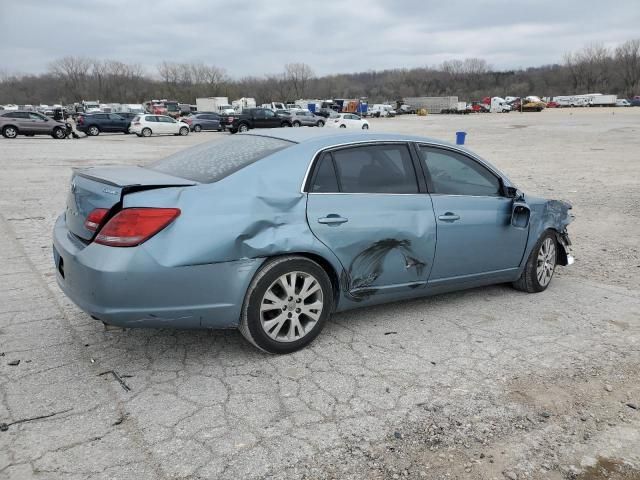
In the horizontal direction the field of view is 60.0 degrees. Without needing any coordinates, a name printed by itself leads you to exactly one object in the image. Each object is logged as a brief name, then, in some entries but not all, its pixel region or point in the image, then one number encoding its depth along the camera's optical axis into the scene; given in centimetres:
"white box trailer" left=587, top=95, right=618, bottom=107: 10144
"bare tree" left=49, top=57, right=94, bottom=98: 13638
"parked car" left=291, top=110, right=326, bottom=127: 4191
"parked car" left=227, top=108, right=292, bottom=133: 3778
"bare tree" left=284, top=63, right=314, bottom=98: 16438
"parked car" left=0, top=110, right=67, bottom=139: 3020
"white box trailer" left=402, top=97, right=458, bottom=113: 8806
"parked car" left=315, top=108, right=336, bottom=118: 5608
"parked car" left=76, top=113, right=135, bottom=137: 3450
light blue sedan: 329
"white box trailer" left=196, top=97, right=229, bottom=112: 7369
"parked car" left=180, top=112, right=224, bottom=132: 4066
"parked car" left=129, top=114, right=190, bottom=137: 3462
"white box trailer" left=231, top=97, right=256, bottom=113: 8730
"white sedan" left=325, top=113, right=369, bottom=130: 4094
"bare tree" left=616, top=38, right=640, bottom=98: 13331
